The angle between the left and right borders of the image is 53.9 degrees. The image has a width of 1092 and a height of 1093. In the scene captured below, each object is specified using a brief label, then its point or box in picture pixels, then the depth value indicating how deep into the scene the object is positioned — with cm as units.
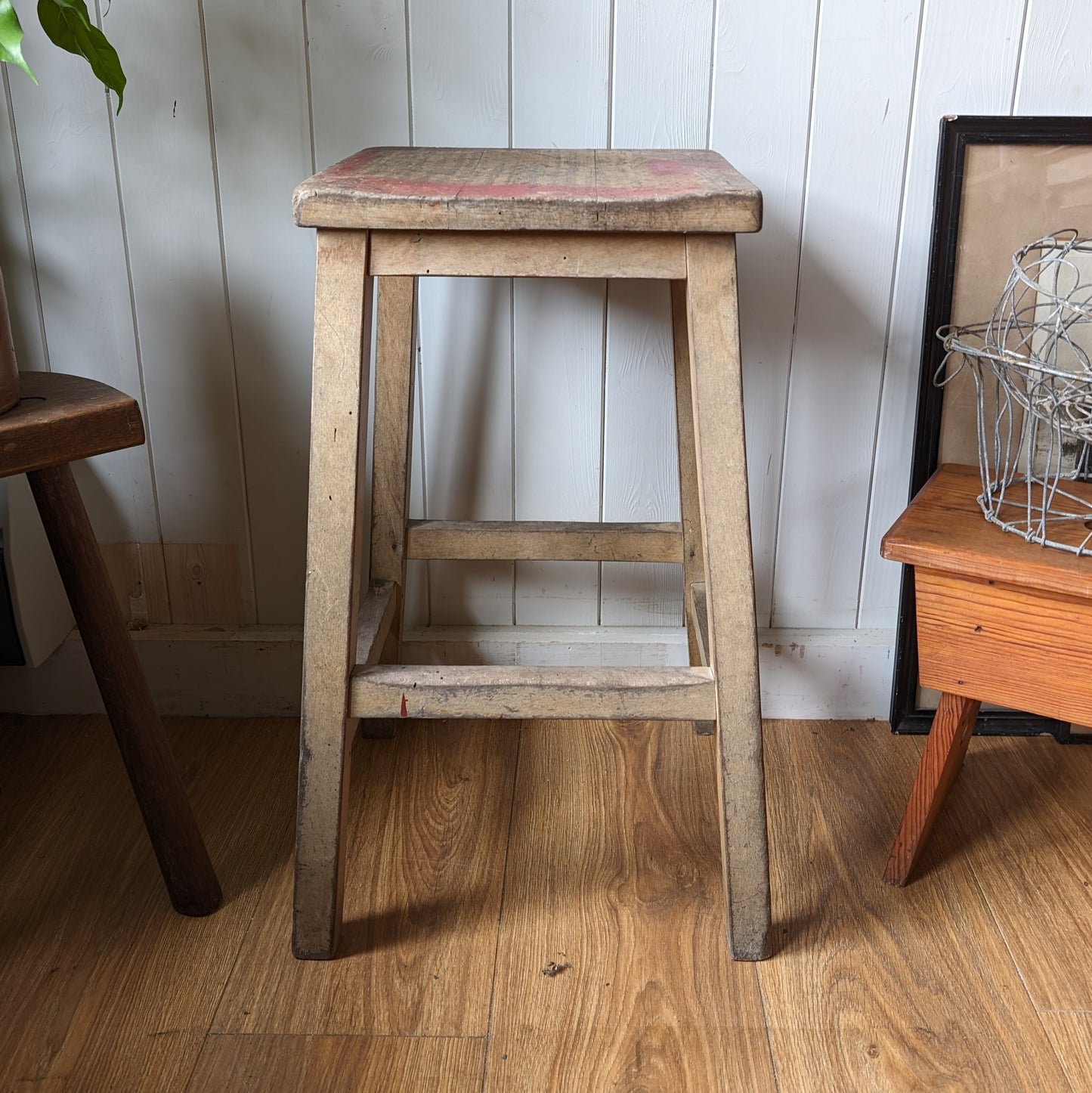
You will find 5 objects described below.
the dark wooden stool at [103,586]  86
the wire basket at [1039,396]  97
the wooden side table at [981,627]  97
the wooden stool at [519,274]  83
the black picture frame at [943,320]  119
